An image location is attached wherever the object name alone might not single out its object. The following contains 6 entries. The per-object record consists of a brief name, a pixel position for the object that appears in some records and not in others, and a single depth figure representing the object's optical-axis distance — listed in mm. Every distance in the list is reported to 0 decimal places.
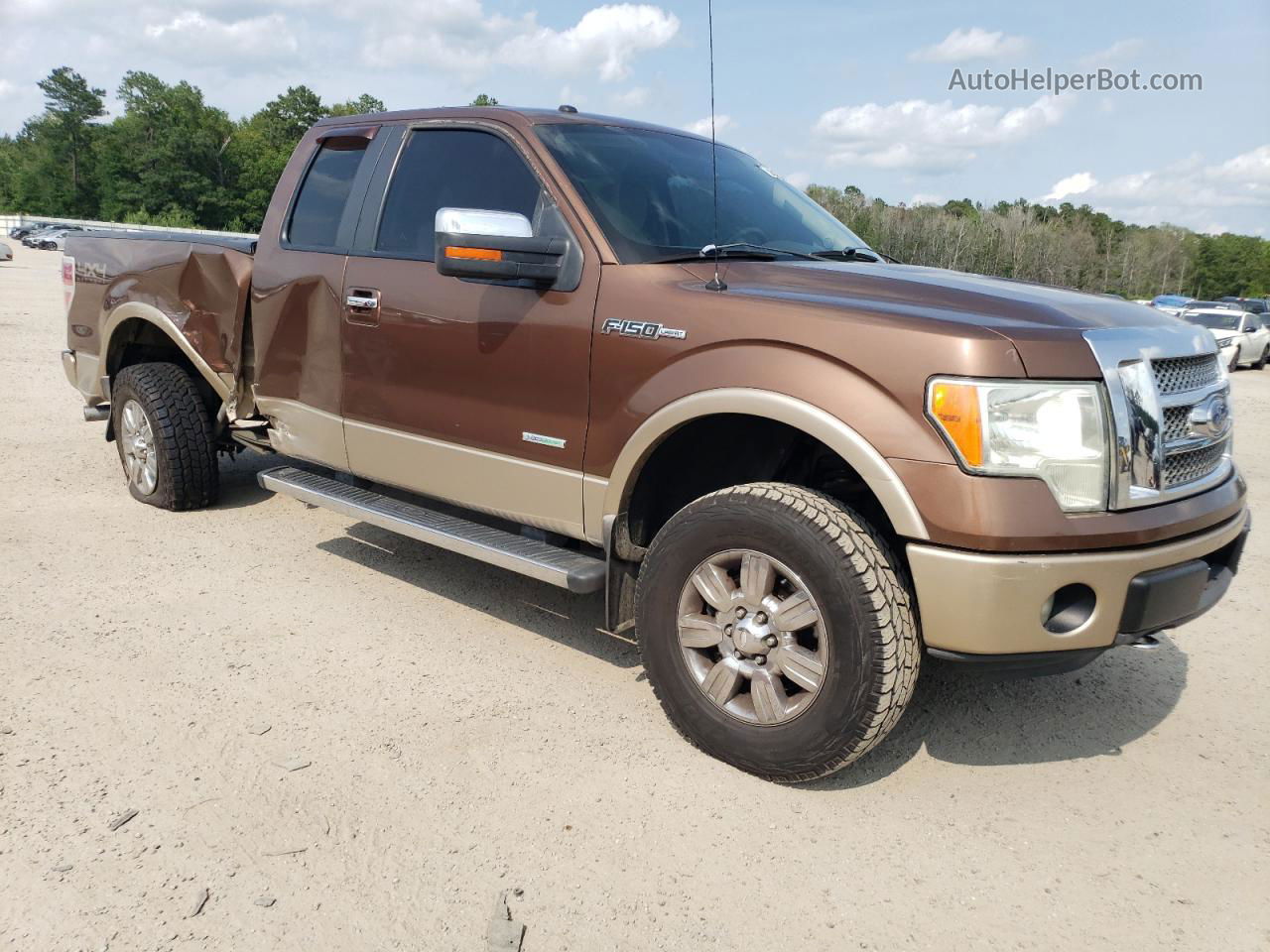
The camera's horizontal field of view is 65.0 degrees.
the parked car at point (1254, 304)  34750
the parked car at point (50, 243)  57316
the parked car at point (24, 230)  65562
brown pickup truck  2676
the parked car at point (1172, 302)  31694
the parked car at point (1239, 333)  21859
